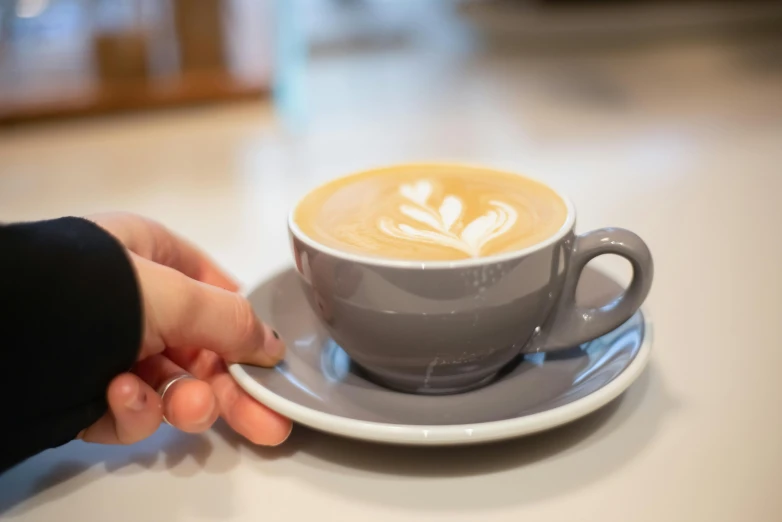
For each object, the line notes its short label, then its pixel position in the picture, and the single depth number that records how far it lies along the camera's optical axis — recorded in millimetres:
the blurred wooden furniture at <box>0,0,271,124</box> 1088
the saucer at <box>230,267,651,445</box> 378
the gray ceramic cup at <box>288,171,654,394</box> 394
